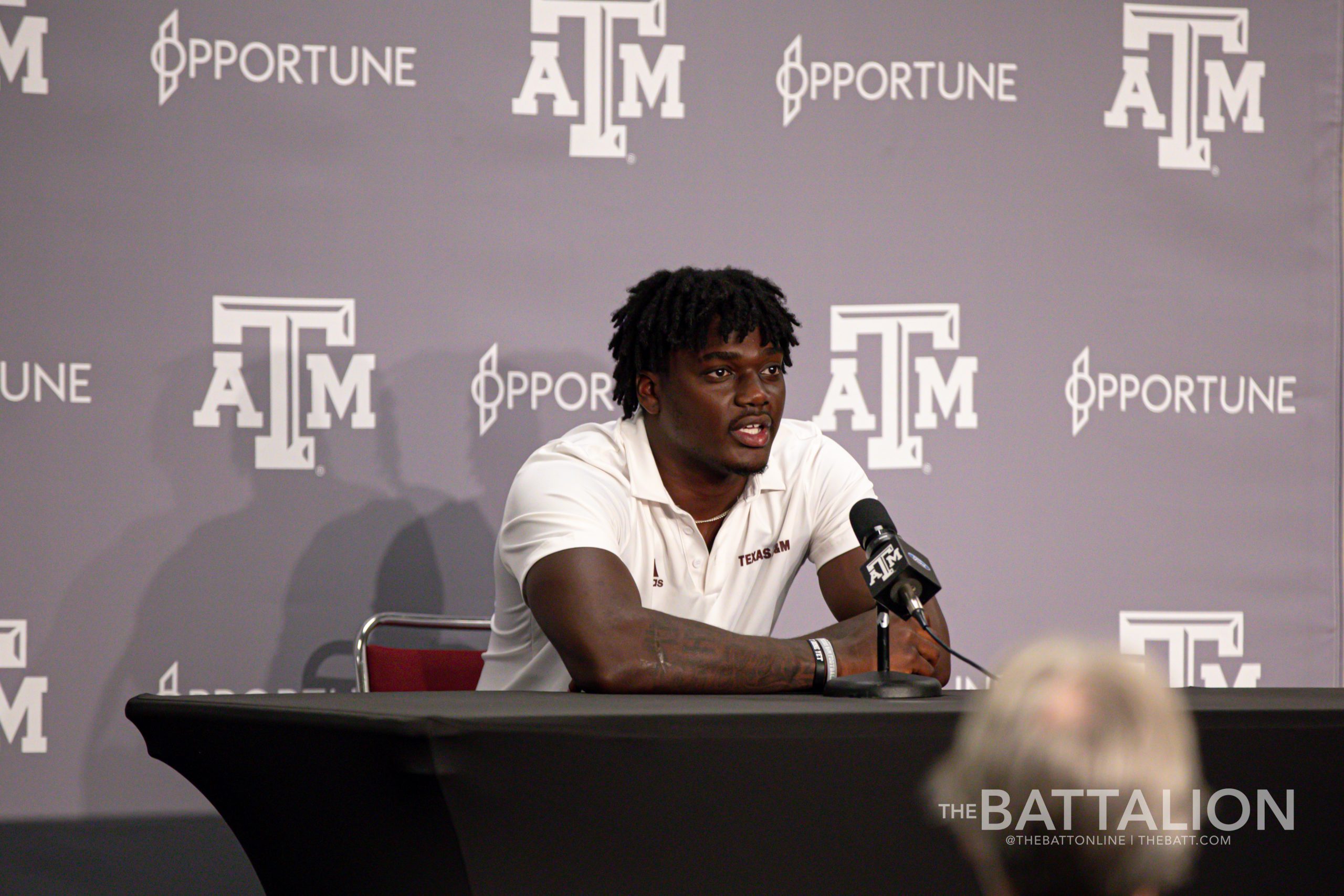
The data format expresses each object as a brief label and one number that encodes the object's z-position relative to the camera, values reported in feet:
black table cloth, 21.71
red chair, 24.23
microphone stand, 22.45
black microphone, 22.57
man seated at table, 24.06
